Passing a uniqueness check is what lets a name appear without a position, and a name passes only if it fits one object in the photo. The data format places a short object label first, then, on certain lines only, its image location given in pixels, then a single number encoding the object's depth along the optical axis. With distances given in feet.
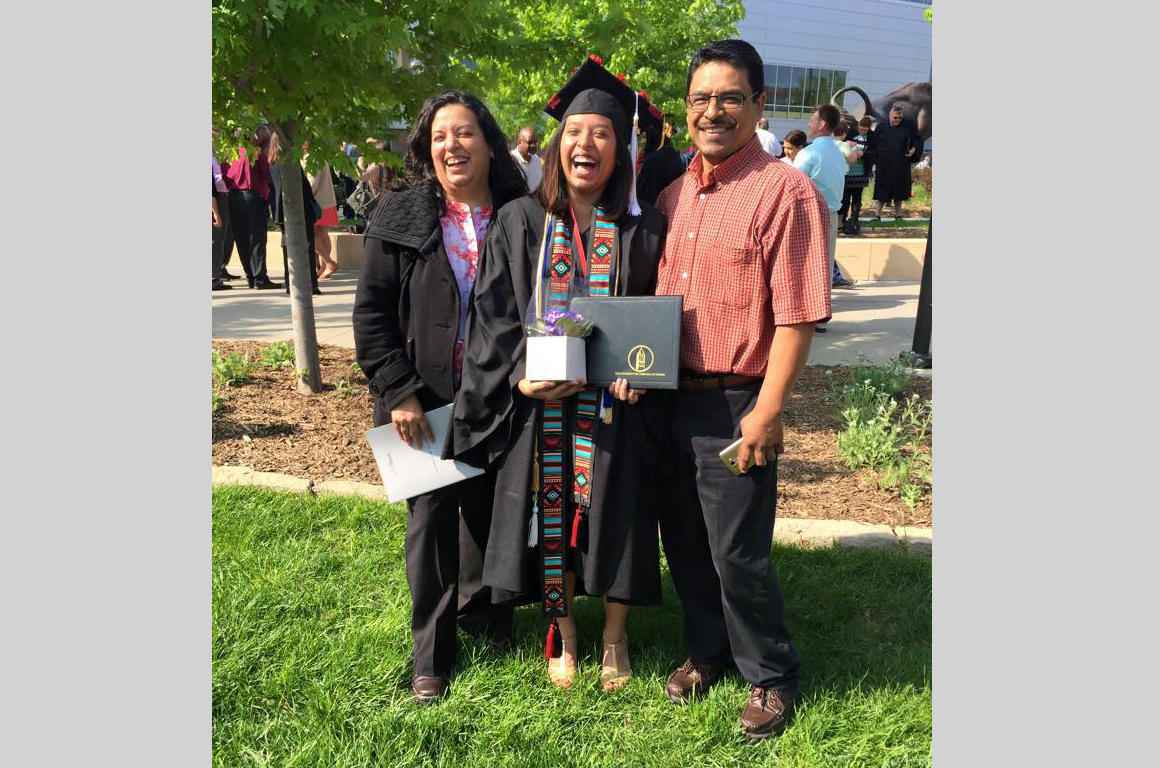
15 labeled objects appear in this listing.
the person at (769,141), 25.53
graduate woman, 9.37
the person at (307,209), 34.22
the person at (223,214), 37.24
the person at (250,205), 37.73
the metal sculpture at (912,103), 64.18
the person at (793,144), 34.68
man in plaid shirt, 8.69
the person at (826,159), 29.04
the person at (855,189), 51.85
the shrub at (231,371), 22.36
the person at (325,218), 37.91
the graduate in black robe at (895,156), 58.29
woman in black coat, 9.85
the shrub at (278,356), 24.34
